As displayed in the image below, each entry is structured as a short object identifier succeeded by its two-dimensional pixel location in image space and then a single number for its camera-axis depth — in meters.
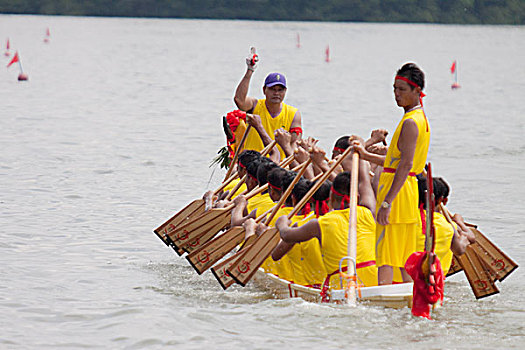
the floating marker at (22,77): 73.94
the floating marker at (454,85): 74.13
